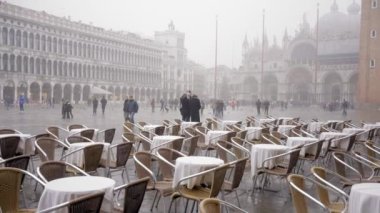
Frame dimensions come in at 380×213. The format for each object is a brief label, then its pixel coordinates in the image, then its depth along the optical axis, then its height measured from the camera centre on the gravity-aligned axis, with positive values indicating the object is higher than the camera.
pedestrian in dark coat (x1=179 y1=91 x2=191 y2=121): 13.16 -0.36
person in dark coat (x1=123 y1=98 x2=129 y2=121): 16.69 -0.69
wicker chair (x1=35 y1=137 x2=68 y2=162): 6.58 -0.86
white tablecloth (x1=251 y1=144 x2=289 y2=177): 6.45 -0.93
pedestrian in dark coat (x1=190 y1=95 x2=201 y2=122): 13.17 -0.42
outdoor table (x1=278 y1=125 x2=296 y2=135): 10.96 -0.89
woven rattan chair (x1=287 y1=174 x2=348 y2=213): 3.97 -0.93
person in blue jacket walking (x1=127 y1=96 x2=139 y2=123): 16.56 -0.53
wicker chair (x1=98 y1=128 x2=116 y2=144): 8.89 -0.92
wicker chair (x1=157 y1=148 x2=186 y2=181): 5.51 -0.92
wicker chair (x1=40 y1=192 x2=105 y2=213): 3.16 -0.88
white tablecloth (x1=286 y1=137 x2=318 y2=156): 7.73 -0.89
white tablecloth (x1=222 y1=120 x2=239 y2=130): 11.99 -0.84
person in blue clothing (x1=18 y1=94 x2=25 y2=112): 29.83 -0.87
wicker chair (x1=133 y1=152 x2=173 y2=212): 5.03 -0.98
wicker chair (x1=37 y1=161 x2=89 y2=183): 4.48 -0.85
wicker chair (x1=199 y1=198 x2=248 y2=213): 3.07 -0.85
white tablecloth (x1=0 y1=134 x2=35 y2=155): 7.37 -0.96
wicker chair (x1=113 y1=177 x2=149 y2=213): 3.70 -0.93
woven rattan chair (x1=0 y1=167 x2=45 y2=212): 4.00 -0.95
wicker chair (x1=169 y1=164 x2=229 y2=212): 4.54 -1.14
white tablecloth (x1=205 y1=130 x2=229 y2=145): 8.79 -0.90
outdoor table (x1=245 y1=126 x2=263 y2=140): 10.17 -0.94
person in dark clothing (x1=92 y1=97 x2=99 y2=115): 28.32 -0.81
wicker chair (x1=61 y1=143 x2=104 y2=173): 5.86 -0.92
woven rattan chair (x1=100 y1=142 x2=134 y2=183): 6.31 -1.00
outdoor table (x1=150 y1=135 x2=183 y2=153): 7.62 -0.86
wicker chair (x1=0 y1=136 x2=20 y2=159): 6.81 -0.92
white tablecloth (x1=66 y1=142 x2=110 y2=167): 6.27 -0.98
